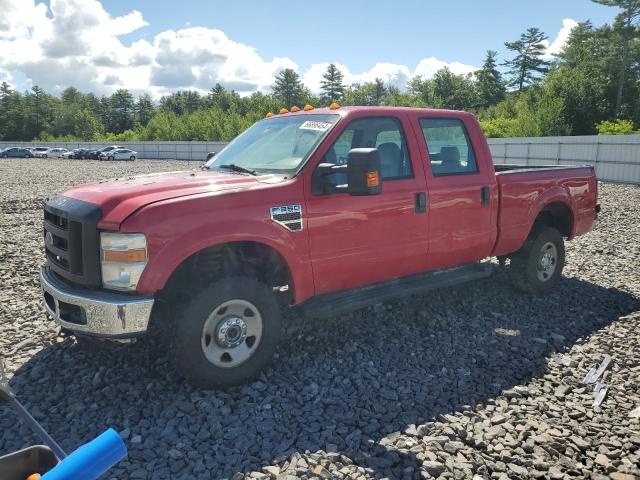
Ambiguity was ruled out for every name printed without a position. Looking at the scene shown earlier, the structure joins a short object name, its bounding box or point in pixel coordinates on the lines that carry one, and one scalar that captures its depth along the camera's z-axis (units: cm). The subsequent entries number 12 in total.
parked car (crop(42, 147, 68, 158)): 5094
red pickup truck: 341
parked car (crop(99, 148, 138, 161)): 4447
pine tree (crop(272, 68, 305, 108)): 9675
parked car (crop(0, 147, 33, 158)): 4956
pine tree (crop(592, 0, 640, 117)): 4375
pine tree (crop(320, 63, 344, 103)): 10219
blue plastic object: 140
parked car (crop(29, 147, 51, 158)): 5059
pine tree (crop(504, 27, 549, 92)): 7506
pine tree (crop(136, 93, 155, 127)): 11444
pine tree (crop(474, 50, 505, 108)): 7569
